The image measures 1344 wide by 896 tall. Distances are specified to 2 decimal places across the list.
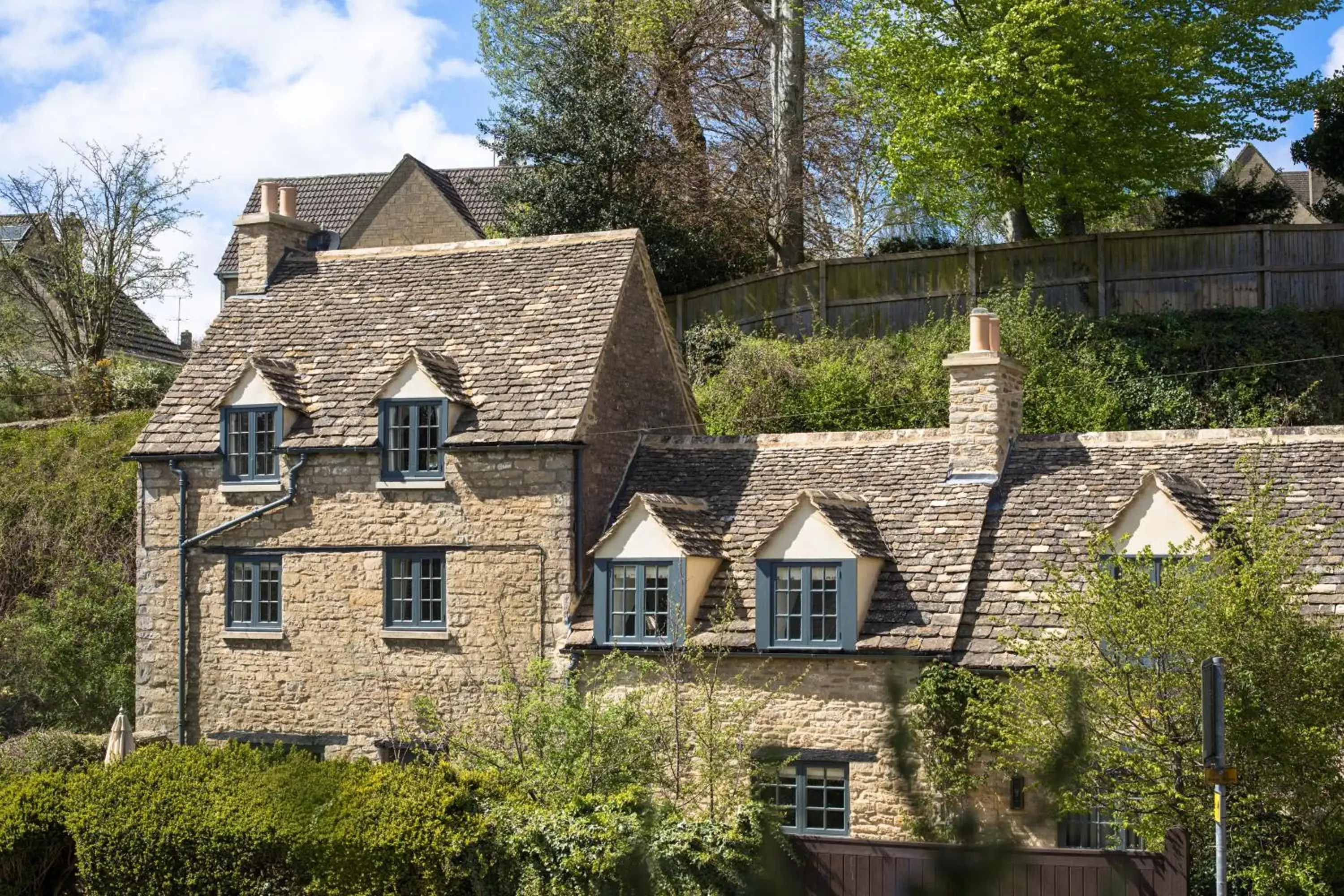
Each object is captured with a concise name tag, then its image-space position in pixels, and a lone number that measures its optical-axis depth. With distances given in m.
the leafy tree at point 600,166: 33.06
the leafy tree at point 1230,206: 30.58
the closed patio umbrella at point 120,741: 20.30
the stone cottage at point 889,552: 18.52
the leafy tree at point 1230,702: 14.27
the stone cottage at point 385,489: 21.03
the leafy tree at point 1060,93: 27.89
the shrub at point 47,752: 20.67
